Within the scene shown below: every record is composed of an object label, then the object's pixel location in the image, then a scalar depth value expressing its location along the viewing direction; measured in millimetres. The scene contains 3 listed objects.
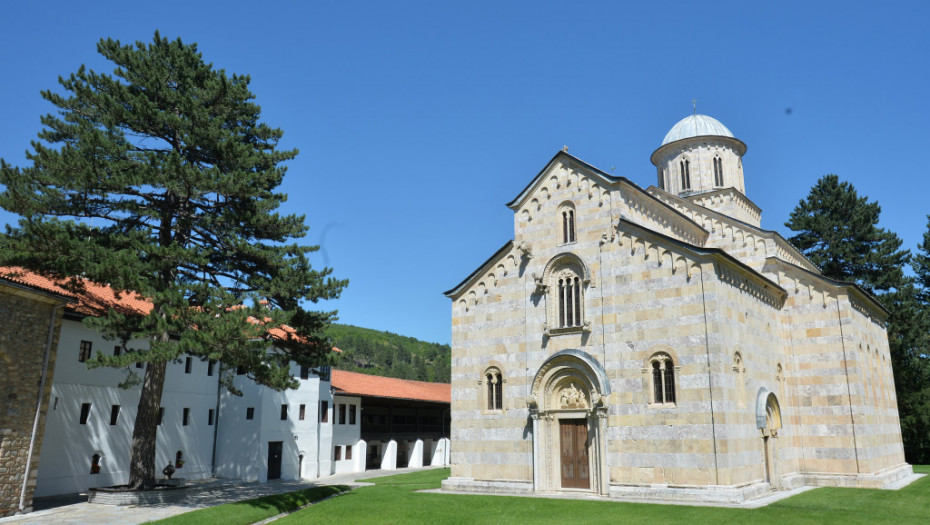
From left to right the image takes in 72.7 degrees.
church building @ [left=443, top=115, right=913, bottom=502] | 19781
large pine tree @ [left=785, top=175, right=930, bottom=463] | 37500
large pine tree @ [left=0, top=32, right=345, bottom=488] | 19375
